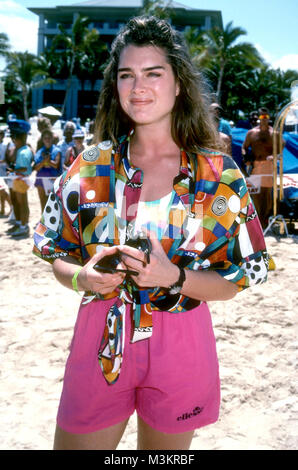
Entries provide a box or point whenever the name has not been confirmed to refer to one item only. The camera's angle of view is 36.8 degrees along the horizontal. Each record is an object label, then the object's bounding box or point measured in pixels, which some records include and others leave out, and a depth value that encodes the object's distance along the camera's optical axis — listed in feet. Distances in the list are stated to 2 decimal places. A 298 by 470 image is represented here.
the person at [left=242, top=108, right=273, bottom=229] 25.05
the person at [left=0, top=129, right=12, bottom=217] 28.91
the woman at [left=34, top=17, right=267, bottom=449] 4.58
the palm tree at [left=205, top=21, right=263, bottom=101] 105.40
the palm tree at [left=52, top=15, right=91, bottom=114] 130.62
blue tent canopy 26.94
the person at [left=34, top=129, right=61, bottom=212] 23.81
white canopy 36.31
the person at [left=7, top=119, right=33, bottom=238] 23.73
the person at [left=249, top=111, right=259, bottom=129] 34.19
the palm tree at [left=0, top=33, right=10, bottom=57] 103.37
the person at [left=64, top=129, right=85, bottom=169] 24.20
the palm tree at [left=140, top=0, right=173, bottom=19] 90.51
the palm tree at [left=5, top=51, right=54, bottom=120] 126.82
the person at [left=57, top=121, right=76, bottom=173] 25.30
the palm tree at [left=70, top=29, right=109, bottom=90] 133.28
